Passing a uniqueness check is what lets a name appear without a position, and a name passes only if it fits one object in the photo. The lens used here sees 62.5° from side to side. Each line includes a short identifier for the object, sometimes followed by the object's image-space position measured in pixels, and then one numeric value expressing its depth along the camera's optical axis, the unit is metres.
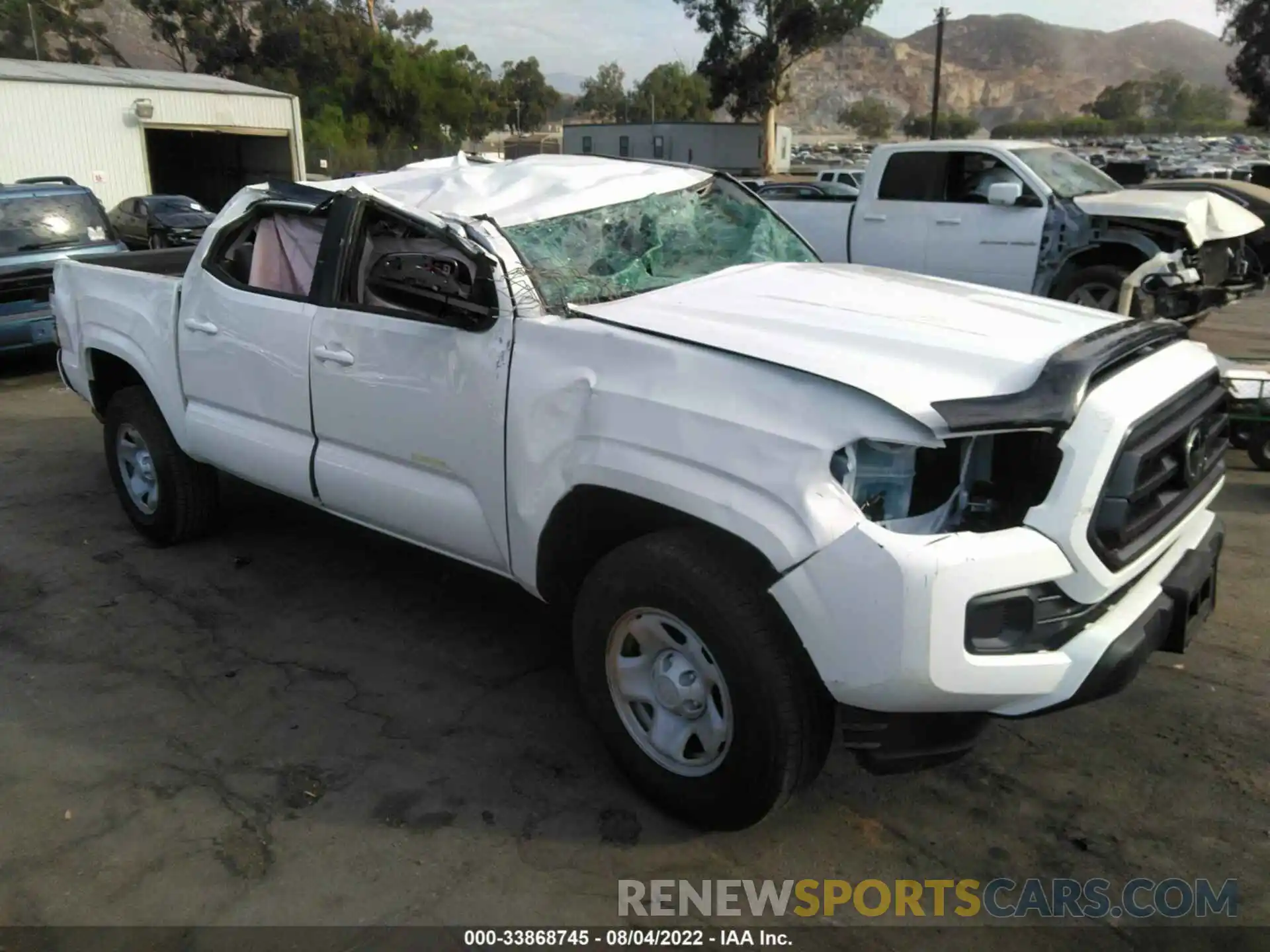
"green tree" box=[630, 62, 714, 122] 103.38
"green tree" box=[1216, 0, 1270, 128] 38.06
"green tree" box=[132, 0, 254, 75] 66.50
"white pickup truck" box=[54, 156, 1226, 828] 2.51
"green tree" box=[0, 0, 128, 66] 64.50
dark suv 9.84
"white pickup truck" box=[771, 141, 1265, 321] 8.94
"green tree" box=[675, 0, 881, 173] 49.50
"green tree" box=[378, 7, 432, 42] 80.38
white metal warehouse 25.02
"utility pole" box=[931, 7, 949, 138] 47.56
